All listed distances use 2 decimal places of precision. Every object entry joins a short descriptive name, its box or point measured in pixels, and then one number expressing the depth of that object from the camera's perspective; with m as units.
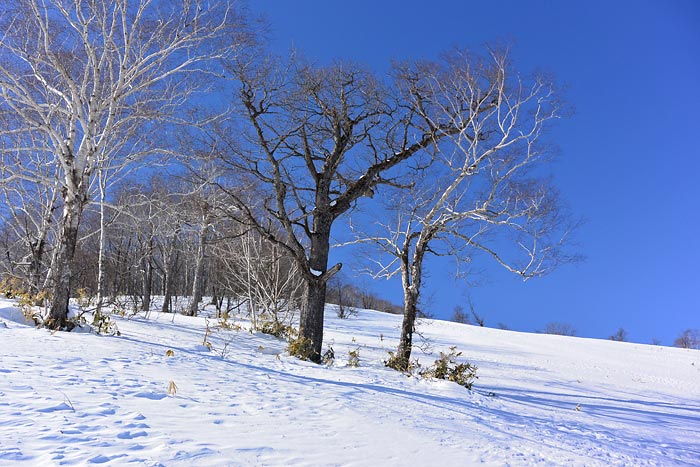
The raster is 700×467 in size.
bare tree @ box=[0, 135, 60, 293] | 11.93
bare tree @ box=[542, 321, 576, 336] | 60.53
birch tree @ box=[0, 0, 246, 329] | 7.72
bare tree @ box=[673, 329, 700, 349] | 48.50
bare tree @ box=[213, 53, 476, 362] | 9.80
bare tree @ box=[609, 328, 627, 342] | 47.33
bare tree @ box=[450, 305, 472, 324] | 51.23
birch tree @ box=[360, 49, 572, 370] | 9.99
